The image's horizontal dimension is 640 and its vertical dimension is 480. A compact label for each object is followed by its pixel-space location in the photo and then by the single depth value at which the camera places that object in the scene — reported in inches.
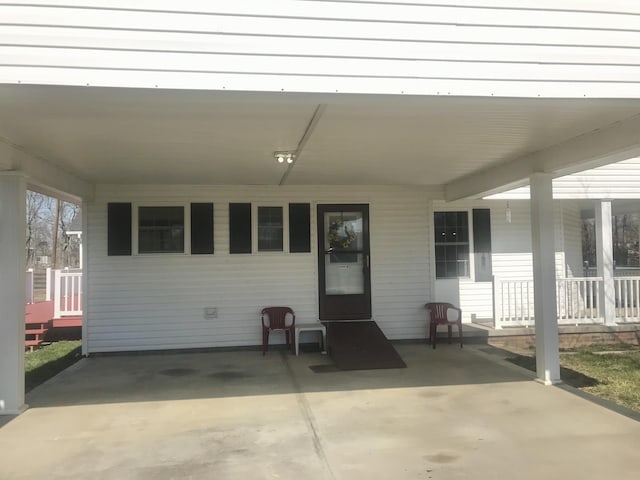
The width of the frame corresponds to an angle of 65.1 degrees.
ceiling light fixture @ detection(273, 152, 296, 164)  209.5
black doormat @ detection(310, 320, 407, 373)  248.7
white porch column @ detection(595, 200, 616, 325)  312.0
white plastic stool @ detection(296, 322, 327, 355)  282.4
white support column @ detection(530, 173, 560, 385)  209.6
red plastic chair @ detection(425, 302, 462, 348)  299.0
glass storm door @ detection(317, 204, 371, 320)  305.1
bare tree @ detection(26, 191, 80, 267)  1011.3
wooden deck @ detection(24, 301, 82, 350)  351.6
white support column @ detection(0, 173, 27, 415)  178.5
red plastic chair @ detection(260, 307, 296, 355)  289.4
